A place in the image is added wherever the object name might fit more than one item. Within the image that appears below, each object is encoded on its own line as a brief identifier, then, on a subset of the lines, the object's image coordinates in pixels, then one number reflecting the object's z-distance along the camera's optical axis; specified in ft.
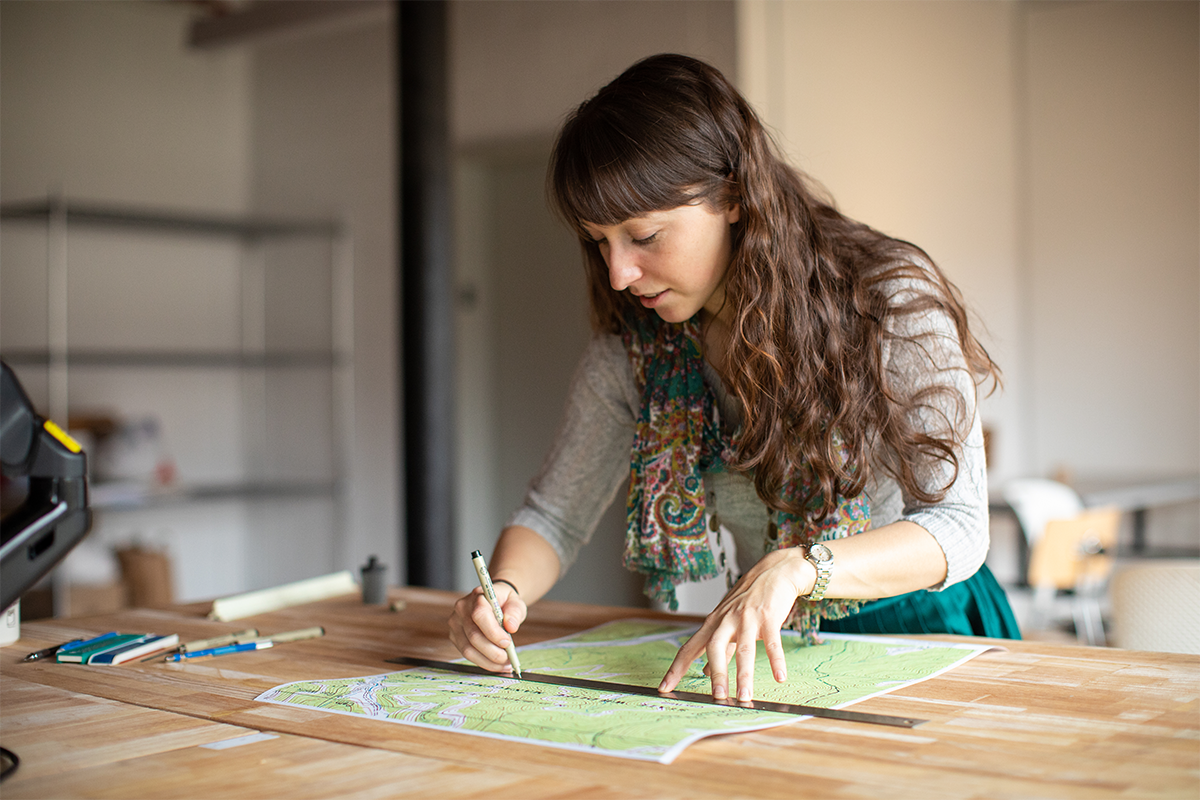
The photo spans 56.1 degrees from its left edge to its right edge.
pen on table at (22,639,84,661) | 4.88
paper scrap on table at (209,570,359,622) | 5.91
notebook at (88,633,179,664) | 4.75
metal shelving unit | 12.91
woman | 4.61
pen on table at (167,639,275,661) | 4.85
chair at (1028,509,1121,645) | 13.41
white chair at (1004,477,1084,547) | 13.88
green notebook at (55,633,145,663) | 4.78
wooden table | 2.90
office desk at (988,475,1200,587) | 14.24
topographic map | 3.40
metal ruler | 3.46
